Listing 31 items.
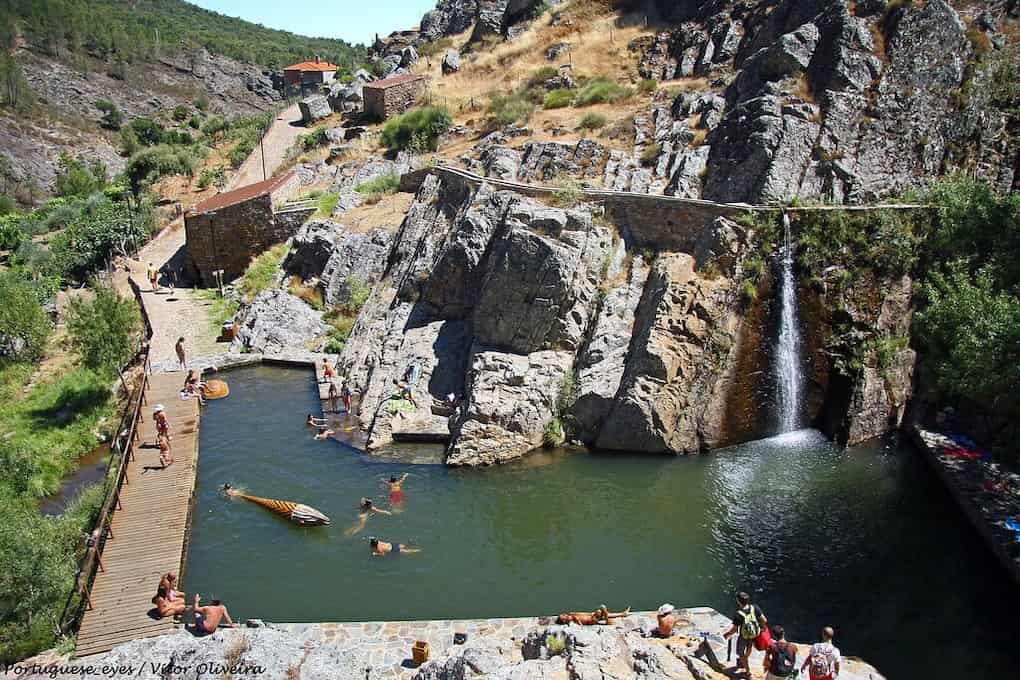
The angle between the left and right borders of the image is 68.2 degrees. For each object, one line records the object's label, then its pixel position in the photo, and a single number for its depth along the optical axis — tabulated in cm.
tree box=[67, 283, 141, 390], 2478
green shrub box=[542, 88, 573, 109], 3644
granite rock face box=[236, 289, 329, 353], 2838
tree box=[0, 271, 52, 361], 2811
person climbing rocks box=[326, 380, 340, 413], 2414
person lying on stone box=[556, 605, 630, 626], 1430
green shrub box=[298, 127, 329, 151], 4238
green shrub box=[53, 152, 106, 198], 6166
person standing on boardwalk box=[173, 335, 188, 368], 2627
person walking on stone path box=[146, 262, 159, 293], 3401
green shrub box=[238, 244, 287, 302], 3222
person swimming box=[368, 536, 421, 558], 1708
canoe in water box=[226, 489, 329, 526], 1812
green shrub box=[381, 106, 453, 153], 3756
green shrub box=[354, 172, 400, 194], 3500
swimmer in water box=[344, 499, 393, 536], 1813
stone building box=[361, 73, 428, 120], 4297
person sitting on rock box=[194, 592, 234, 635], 1395
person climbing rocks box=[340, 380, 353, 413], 2417
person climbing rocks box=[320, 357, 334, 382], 2559
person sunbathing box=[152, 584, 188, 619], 1474
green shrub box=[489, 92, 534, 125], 3603
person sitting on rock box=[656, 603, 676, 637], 1377
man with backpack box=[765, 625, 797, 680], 1122
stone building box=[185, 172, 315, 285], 3400
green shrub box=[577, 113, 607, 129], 3288
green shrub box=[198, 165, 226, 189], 4557
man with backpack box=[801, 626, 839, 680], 1130
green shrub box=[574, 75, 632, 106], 3538
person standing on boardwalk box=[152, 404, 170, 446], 2062
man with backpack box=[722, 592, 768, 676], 1200
